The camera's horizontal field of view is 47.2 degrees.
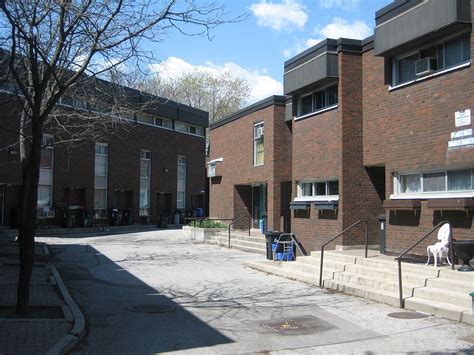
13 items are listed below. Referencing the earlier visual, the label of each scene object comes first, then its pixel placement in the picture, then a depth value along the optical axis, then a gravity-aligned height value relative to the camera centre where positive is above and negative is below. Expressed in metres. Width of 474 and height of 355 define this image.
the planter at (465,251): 10.41 -0.67
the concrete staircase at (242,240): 21.03 -1.14
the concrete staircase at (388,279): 9.42 -1.38
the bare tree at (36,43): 8.59 +2.87
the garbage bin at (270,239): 17.29 -0.81
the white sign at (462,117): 11.66 +2.15
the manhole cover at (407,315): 9.21 -1.71
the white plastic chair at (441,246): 11.30 -0.62
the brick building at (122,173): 29.85 +2.58
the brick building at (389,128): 11.96 +2.32
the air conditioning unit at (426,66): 12.77 +3.55
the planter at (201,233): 25.31 -0.94
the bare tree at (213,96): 55.69 +12.20
